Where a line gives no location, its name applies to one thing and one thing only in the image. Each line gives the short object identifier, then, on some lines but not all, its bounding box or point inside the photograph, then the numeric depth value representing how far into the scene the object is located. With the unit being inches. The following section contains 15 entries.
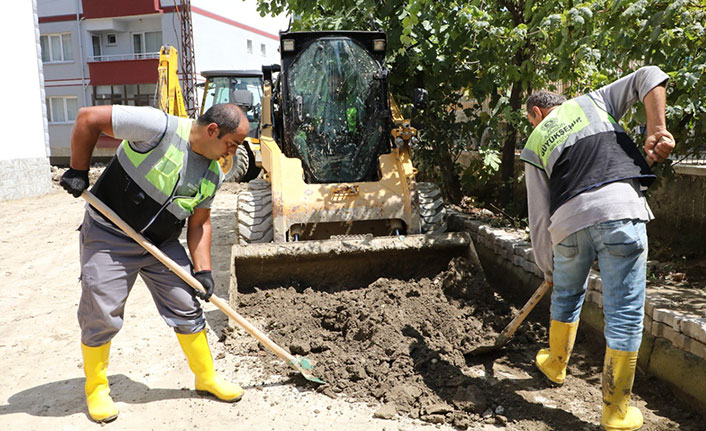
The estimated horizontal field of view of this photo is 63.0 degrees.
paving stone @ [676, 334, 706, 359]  123.8
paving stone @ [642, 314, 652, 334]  141.6
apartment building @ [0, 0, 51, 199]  461.4
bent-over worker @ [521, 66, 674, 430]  114.0
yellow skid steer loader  194.9
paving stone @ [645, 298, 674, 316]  143.6
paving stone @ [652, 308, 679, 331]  132.6
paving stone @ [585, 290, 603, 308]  159.8
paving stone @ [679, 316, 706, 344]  123.6
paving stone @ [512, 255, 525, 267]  203.6
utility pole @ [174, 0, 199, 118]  861.8
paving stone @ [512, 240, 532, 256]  203.3
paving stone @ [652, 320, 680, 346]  132.6
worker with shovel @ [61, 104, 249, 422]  124.5
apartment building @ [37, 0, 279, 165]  909.2
